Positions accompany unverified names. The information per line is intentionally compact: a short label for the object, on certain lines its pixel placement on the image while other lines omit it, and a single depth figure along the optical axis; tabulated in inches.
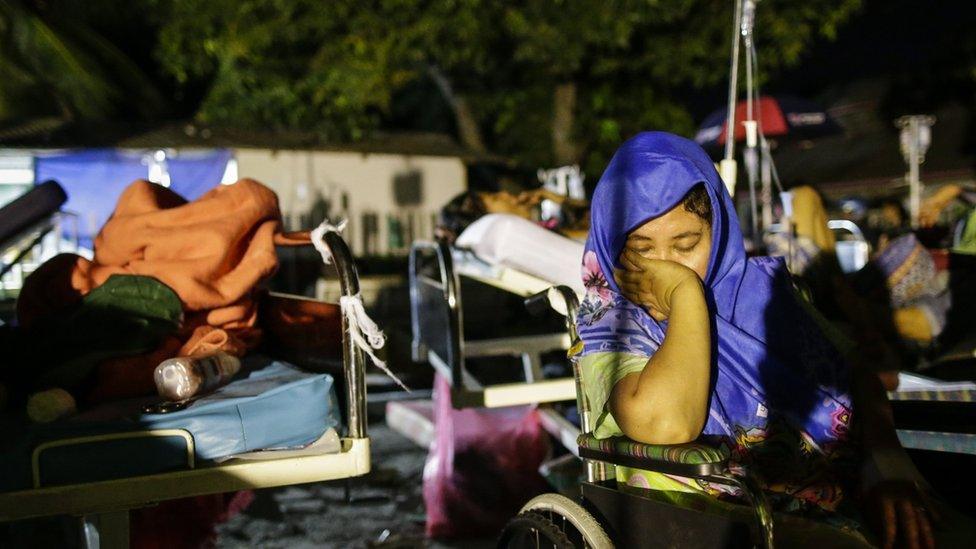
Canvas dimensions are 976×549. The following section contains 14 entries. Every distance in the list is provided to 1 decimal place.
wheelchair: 65.2
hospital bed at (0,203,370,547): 88.2
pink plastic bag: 175.2
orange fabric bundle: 116.0
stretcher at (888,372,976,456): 92.0
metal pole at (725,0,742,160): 143.9
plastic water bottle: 97.3
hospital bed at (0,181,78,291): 123.3
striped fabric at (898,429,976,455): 90.7
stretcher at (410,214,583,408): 153.7
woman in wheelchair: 76.5
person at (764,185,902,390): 172.9
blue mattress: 88.4
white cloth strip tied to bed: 101.7
